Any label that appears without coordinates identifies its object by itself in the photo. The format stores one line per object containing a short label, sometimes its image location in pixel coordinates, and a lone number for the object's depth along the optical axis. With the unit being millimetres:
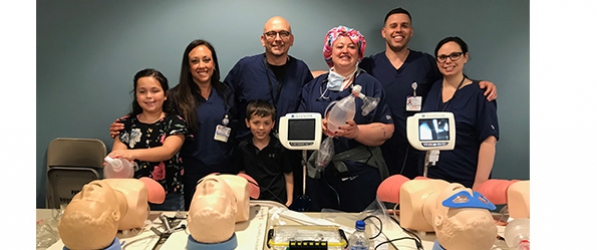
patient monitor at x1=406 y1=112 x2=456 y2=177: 1911
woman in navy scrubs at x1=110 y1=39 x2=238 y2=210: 2277
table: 1609
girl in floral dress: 2168
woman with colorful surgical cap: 2230
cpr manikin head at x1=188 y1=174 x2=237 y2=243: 1454
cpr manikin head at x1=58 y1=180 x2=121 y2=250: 1339
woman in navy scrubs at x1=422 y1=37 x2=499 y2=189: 2182
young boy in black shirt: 2312
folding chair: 2422
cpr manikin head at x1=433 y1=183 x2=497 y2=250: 1298
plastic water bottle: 1561
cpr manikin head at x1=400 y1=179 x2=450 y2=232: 1637
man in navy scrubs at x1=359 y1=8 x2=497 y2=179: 2303
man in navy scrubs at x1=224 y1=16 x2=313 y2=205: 2297
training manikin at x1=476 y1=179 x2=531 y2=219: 1602
